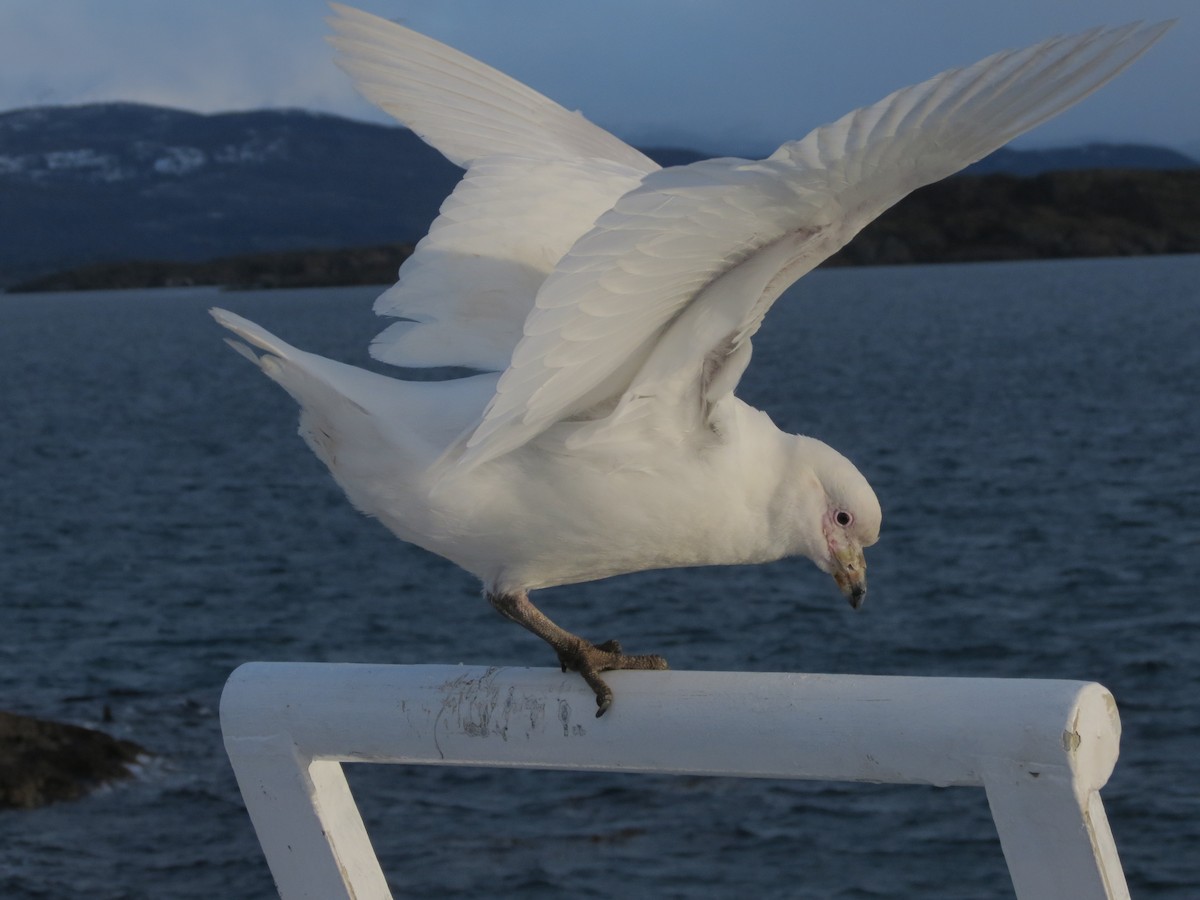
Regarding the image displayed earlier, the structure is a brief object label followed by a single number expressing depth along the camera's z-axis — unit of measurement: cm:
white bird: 321
